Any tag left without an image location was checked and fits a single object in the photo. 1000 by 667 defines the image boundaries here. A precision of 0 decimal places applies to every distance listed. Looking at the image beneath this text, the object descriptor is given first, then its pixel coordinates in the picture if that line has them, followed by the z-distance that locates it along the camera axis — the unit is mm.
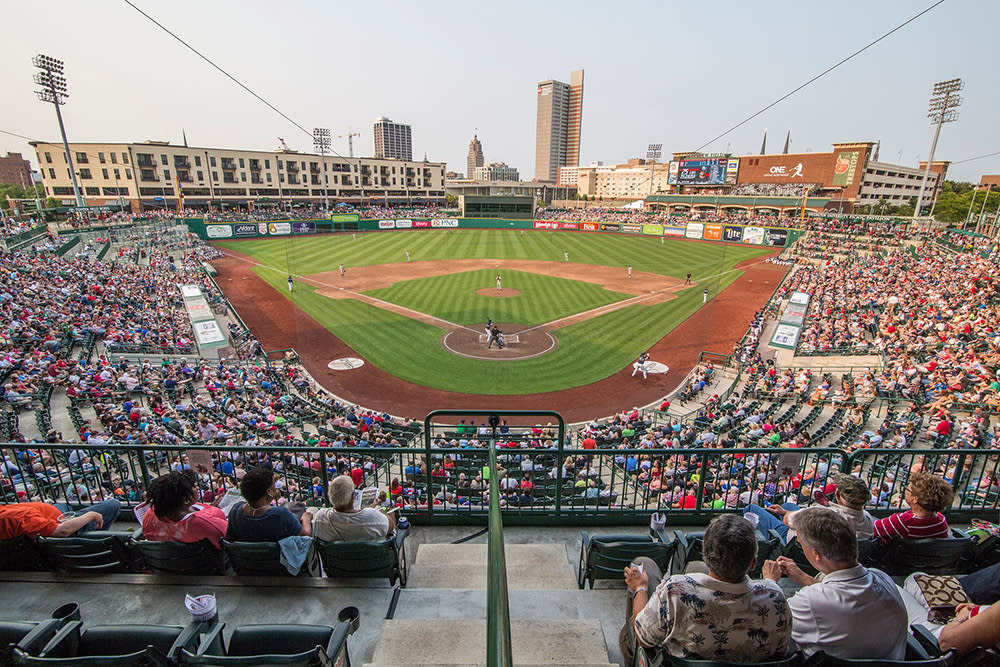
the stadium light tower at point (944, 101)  54156
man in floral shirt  2836
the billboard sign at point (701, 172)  94562
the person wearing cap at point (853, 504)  4383
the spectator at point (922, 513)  4312
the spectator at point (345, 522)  4402
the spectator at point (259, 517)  4309
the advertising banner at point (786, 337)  22548
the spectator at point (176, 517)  4281
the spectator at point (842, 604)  2992
